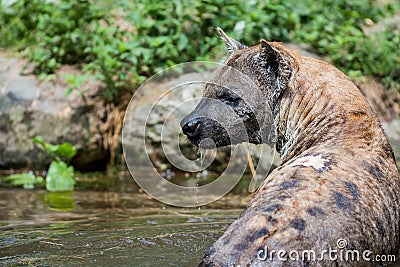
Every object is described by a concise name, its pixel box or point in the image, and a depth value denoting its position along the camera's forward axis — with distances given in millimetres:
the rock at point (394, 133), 8672
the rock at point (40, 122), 9039
